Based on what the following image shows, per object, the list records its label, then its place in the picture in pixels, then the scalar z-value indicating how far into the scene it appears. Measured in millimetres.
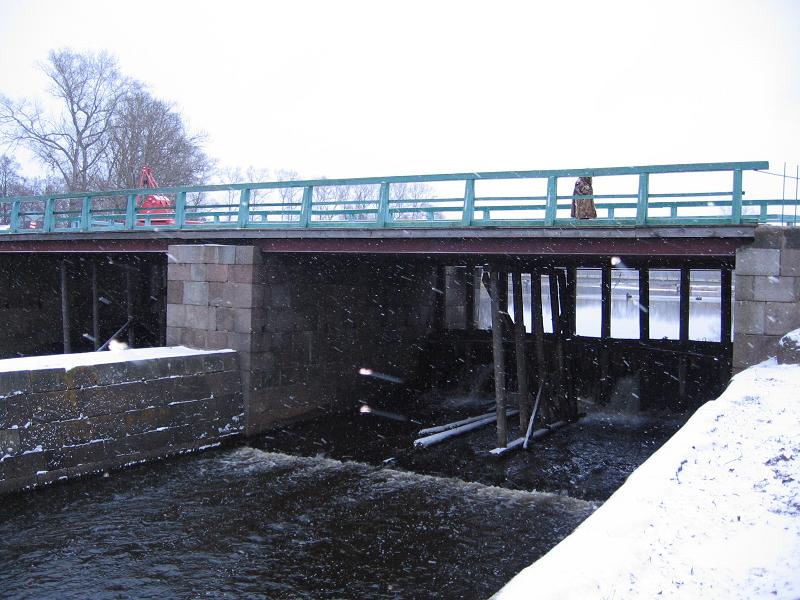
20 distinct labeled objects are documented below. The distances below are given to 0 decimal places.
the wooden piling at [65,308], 22250
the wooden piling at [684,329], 18172
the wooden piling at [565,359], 17639
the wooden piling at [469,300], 25234
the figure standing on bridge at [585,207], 13531
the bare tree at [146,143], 44625
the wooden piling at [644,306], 19734
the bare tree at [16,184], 56594
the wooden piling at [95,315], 22531
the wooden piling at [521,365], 15758
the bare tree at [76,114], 44375
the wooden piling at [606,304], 20169
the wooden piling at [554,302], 17625
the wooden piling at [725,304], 18969
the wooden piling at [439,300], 24125
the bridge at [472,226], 11922
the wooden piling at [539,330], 16516
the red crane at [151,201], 19234
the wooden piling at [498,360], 14883
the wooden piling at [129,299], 22484
